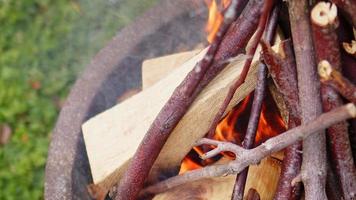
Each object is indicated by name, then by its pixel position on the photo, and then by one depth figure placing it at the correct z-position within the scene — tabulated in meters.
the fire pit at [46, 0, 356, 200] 1.03
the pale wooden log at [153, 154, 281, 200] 1.14
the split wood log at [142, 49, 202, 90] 1.34
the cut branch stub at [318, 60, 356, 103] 0.97
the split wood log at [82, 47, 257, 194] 1.14
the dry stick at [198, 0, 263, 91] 1.09
